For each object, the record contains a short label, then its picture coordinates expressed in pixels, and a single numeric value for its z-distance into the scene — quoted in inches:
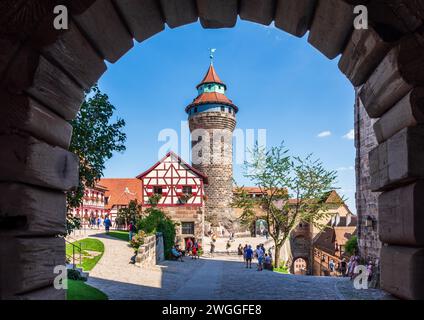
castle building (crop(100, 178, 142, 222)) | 1909.4
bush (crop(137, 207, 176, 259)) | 922.7
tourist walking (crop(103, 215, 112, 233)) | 1196.1
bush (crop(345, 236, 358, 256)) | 734.0
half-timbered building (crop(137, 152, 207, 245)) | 1279.5
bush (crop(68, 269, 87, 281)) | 459.2
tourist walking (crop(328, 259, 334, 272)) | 1280.9
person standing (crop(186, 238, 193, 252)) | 1120.7
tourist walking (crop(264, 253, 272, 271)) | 842.3
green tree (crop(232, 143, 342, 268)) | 1074.7
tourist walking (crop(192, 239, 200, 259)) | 1030.6
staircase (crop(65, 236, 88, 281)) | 487.4
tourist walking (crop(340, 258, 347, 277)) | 910.3
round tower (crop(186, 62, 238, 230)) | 1711.4
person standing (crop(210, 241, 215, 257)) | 1202.3
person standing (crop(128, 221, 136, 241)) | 1021.0
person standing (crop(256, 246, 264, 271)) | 781.3
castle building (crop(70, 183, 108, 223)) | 1635.1
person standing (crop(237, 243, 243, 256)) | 1200.2
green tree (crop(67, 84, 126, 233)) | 316.2
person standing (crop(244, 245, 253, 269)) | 845.2
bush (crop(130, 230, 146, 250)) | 834.2
